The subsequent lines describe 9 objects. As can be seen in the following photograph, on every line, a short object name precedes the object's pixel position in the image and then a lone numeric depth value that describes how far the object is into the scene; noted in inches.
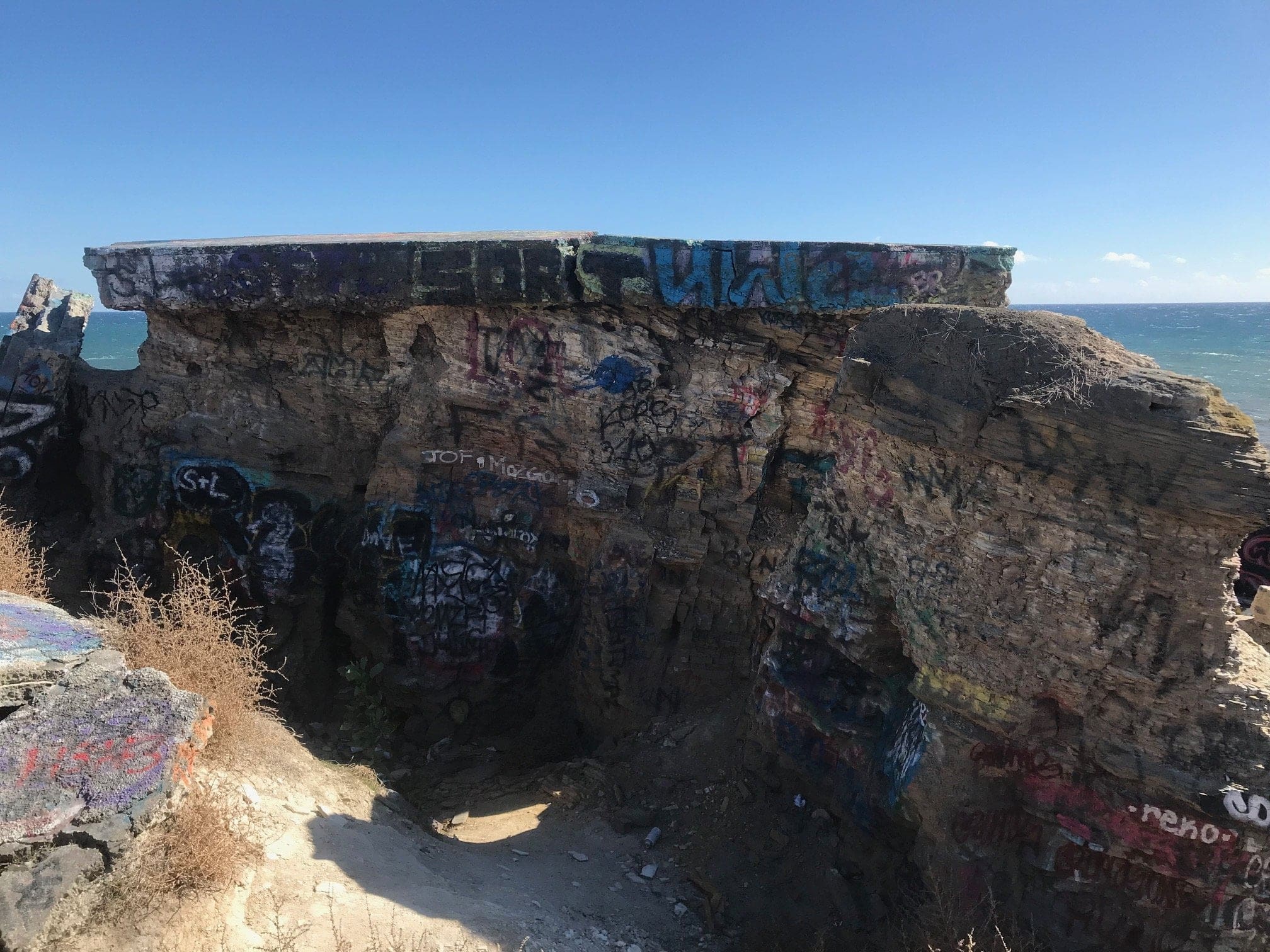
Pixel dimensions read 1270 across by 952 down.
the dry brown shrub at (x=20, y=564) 209.6
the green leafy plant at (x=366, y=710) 275.3
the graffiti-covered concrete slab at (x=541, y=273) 237.5
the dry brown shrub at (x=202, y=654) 174.4
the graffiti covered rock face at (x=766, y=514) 134.4
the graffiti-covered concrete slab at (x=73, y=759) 105.4
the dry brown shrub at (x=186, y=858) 114.7
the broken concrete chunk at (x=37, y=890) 101.1
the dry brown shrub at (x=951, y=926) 140.2
